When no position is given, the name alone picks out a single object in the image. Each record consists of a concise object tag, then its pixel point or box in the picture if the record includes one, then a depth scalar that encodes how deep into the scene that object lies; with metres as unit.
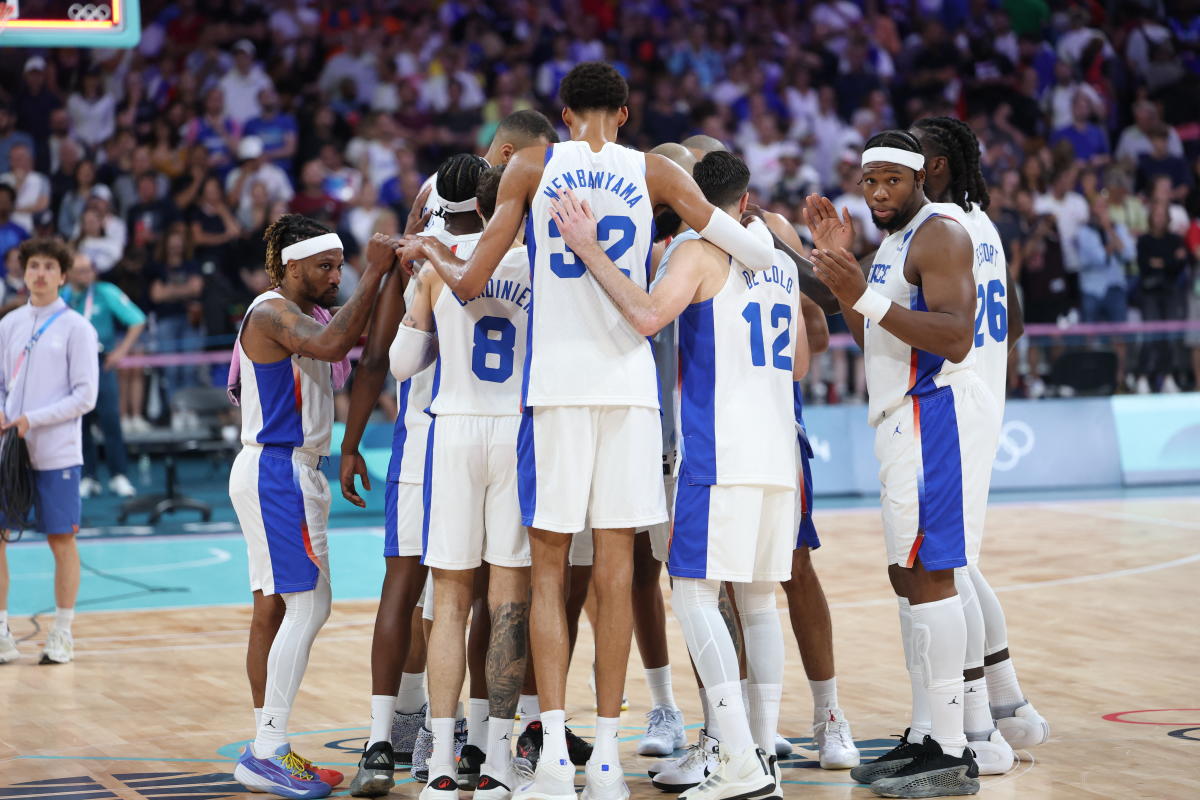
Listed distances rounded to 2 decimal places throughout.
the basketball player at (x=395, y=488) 11.23
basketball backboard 15.64
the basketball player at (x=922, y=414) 10.69
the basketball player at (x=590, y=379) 10.20
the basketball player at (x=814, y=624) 11.62
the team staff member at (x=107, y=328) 25.48
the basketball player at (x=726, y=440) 10.15
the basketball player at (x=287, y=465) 11.02
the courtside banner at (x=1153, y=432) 29.22
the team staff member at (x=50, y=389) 16.52
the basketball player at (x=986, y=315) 11.87
